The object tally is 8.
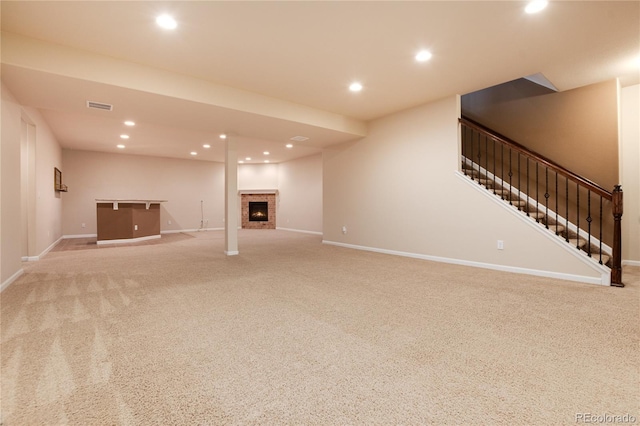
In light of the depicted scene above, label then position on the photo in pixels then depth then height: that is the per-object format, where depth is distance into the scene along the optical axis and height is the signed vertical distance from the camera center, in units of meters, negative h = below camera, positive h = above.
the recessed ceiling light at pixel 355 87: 4.29 +1.89
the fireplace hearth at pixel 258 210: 11.74 +0.04
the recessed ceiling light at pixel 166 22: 2.74 +1.86
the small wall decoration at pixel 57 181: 7.04 +0.79
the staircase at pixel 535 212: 3.96 -0.03
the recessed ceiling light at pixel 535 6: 2.55 +1.84
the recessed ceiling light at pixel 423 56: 3.38 +1.86
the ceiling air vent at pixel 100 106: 4.06 +1.53
